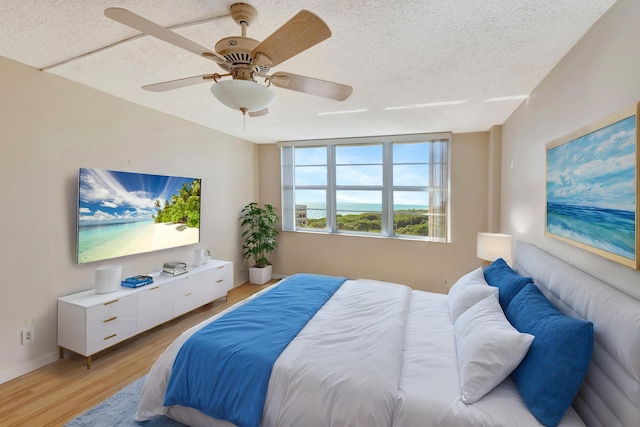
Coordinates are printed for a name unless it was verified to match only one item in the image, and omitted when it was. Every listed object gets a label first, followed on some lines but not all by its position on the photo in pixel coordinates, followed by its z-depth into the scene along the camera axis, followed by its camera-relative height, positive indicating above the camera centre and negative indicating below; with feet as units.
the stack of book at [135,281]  9.47 -2.26
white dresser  7.97 -3.03
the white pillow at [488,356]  4.52 -2.33
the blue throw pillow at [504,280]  6.53 -1.64
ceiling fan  4.00 +2.58
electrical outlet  7.77 -3.28
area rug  6.09 -4.41
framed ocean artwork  4.25 +0.45
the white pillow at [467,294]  6.82 -1.96
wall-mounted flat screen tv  8.84 -0.01
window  14.38 +1.47
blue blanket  5.10 -2.84
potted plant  15.97 -1.31
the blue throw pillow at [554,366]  3.99 -2.19
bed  3.96 -2.66
